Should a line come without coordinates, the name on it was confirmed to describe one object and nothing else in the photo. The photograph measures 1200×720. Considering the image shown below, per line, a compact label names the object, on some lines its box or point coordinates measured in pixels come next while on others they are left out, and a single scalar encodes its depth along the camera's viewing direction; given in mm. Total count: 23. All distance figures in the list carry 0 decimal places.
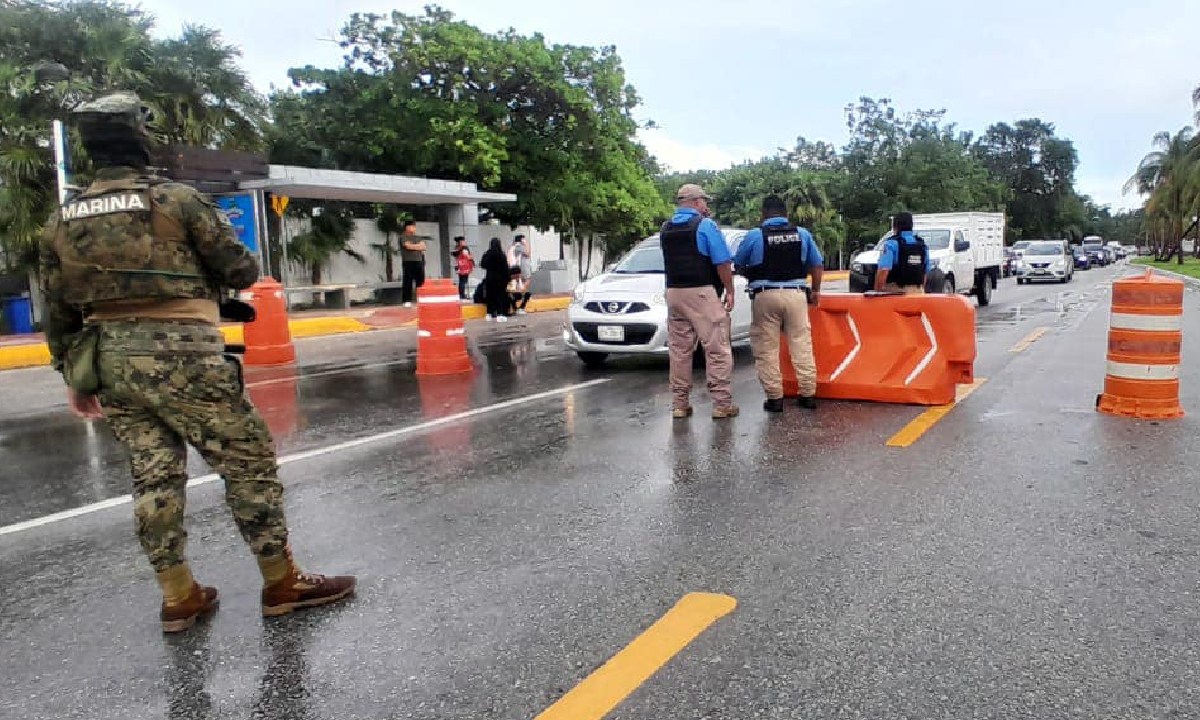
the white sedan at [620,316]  9742
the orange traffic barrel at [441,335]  10086
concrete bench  19250
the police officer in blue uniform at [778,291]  7238
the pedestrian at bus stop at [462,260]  20891
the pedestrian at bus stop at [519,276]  19375
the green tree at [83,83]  14930
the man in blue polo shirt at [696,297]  6910
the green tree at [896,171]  51750
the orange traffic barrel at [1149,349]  6613
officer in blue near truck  9078
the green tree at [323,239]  20406
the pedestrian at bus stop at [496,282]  17969
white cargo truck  17422
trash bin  15672
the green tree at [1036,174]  87375
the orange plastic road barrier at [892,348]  7270
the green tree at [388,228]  23141
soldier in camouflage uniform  3229
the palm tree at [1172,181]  45028
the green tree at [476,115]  24531
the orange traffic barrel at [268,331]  11484
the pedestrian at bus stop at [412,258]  18875
